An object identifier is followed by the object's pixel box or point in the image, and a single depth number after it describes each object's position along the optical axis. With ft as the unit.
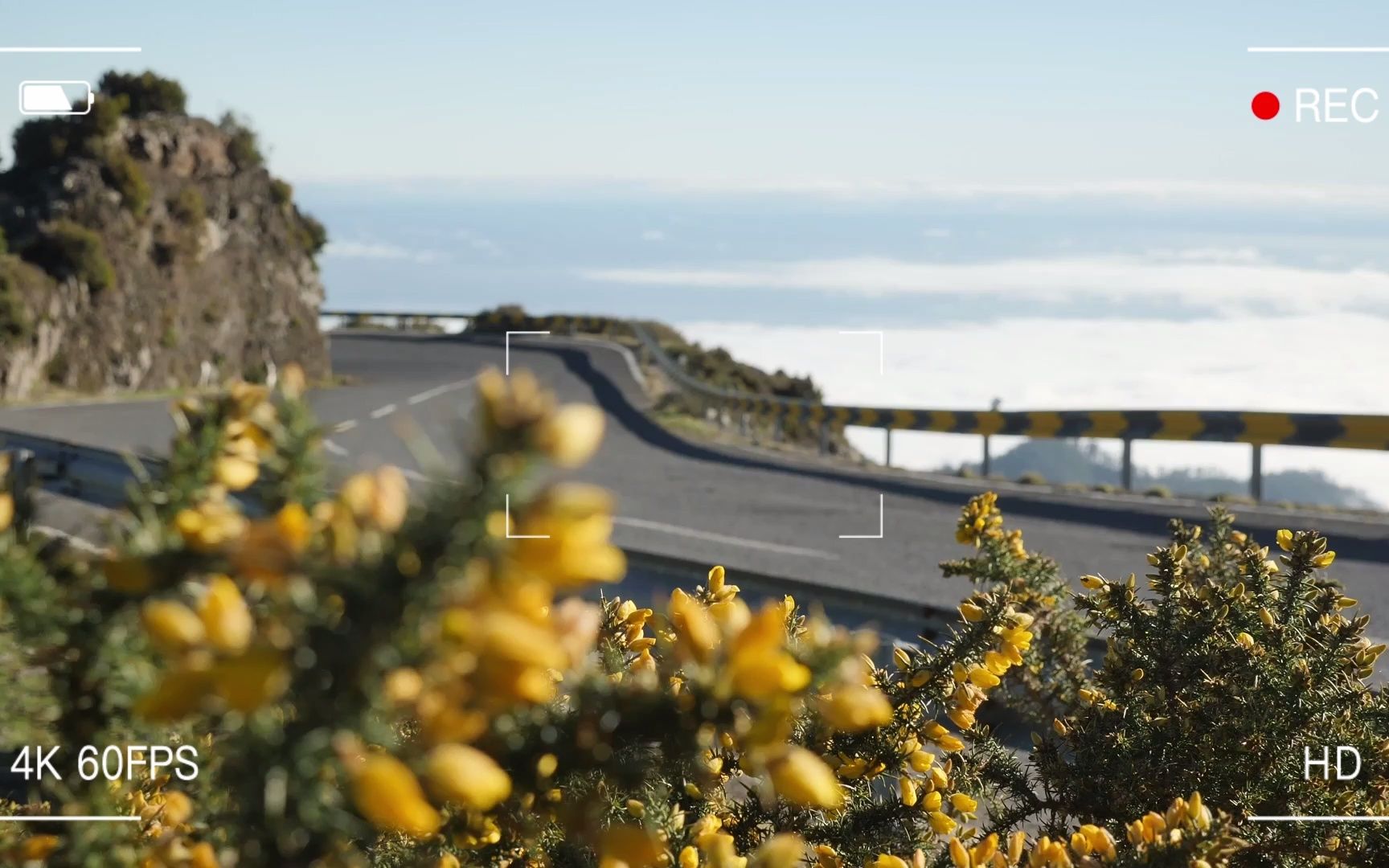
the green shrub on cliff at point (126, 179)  99.04
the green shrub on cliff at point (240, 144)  116.06
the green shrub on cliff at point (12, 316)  83.46
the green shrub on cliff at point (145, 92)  108.88
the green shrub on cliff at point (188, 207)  105.81
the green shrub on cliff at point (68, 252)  93.20
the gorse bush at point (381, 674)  3.41
